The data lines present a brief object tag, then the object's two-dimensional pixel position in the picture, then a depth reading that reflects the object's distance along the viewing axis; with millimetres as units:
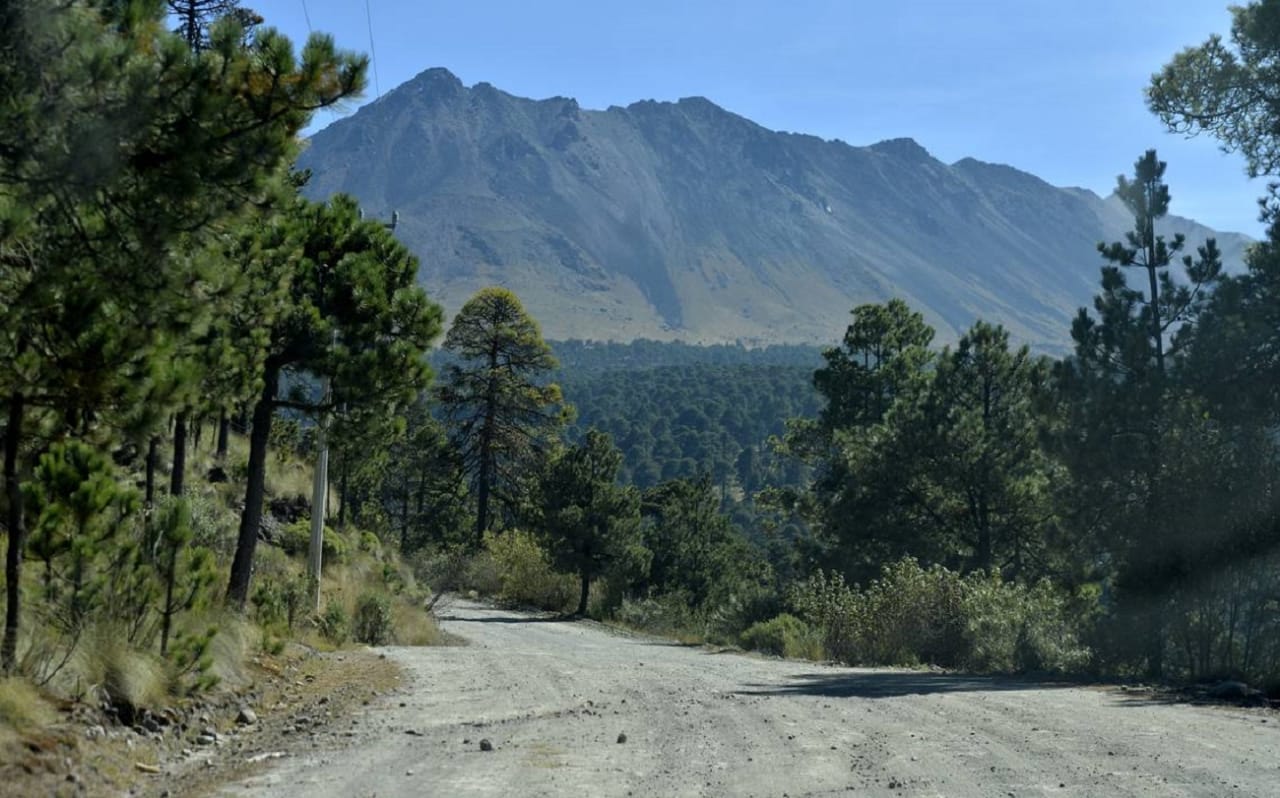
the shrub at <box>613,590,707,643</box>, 31016
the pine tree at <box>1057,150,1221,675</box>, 17172
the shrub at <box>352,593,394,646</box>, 19109
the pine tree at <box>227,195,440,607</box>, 13875
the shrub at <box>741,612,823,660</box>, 21375
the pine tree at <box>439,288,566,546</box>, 47469
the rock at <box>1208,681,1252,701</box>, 12398
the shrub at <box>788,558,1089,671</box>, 17797
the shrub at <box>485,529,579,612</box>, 38719
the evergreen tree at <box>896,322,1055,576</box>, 28875
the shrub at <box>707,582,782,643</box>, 30502
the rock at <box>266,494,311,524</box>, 24719
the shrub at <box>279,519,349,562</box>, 23141
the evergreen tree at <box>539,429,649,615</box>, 35219
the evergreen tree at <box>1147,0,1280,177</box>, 15625
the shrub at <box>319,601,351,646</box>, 16578
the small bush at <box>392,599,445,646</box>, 20453
